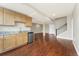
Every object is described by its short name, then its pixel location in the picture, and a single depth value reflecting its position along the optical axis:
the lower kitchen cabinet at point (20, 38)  2.36
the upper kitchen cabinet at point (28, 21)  2.99
